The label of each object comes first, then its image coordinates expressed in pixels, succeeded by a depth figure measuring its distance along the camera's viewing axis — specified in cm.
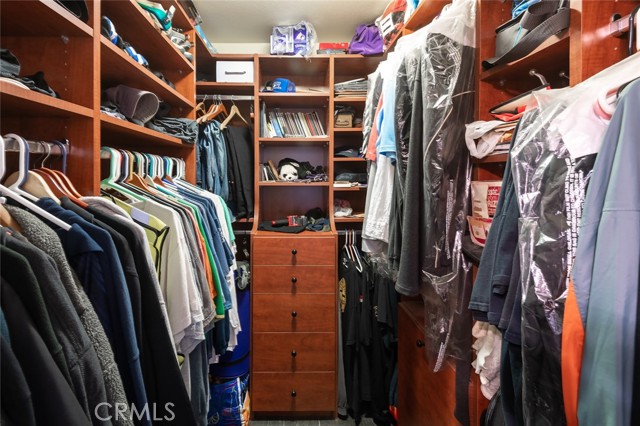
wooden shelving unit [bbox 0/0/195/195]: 81
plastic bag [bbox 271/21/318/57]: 219
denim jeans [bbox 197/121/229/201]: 205
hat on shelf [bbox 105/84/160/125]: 130
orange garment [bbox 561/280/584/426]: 57
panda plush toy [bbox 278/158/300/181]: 233
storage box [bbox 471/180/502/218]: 101
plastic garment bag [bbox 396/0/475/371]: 110
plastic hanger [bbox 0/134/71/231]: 68
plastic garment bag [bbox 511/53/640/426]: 65
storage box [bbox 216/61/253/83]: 222
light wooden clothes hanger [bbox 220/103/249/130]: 219
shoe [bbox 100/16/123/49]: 107
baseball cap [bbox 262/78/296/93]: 228
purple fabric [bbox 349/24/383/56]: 214
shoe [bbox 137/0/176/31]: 134
